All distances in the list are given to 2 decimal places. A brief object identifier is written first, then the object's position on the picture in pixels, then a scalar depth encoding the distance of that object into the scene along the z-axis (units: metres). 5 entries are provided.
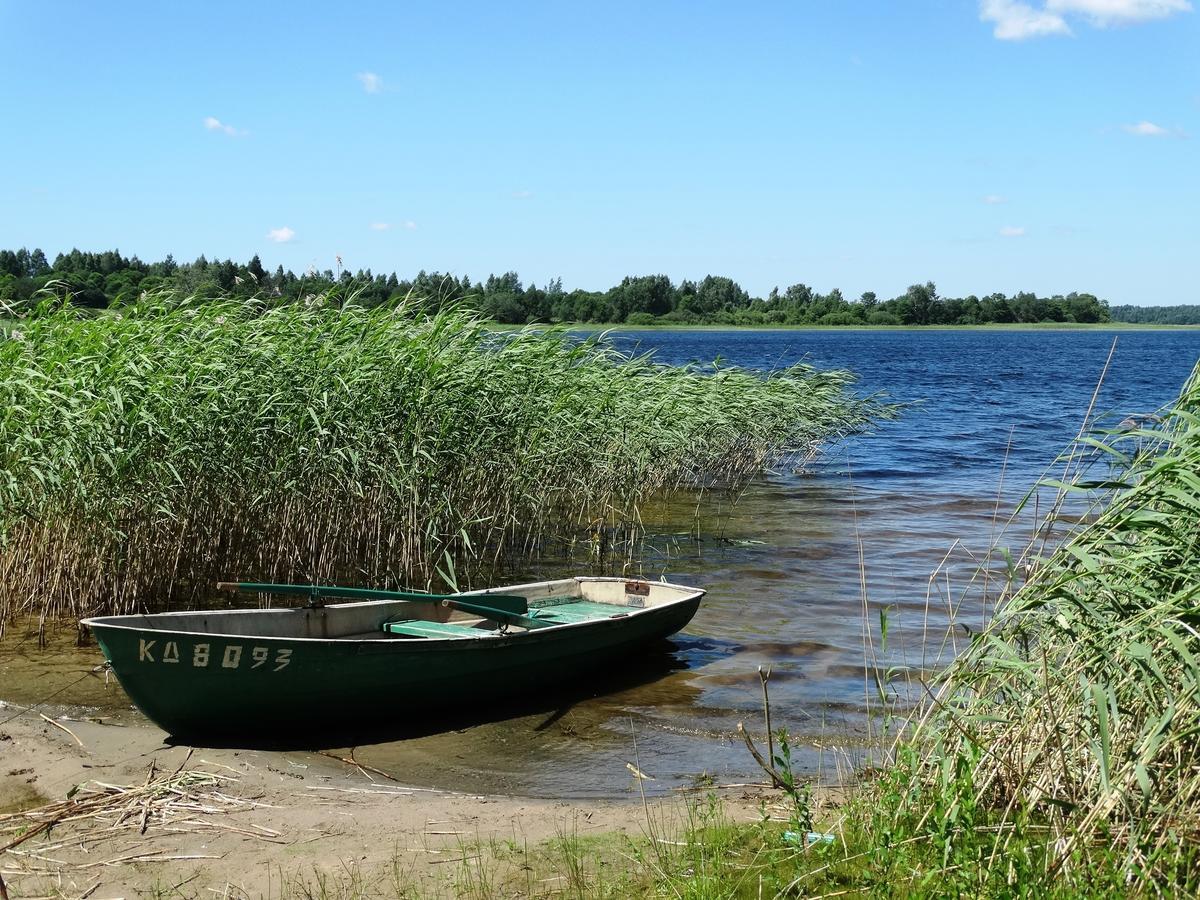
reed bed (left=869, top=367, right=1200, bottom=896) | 3.90
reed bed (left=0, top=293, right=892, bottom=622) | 8.79
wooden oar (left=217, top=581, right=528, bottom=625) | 7.53
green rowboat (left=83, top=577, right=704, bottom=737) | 6.72
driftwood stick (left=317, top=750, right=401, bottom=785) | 6.88
